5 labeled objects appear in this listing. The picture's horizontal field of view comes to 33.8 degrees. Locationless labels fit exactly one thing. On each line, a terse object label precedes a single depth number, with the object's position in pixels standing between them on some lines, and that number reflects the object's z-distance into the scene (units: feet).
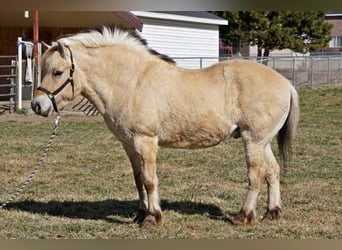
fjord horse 15.98
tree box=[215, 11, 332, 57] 104.68
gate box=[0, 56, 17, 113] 53.78
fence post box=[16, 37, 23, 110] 53.16
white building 76.33
